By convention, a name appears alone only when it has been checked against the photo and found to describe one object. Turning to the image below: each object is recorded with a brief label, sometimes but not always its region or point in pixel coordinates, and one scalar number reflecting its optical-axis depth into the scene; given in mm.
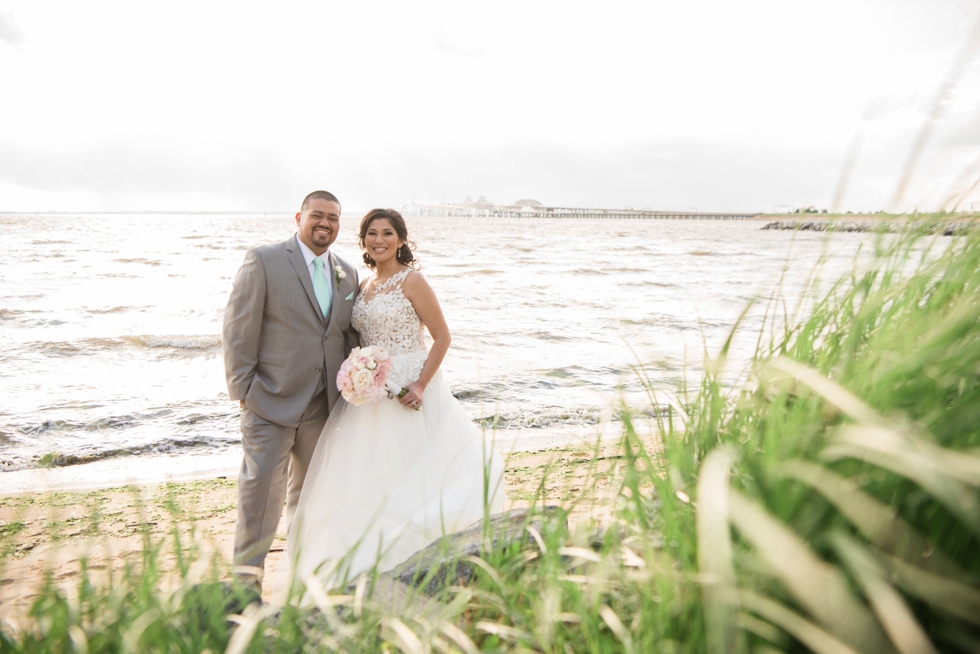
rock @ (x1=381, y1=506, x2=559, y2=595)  2129
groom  4621
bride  4316
